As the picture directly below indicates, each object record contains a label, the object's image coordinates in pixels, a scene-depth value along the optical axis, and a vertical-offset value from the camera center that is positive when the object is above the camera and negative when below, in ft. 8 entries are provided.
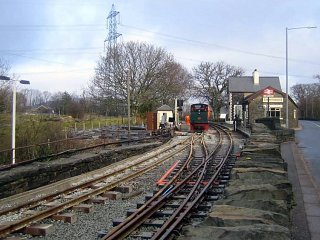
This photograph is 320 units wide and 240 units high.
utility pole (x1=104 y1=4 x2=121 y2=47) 222.93 +45.62
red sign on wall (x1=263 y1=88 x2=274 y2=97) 132.57 +8.70
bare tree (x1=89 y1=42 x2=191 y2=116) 196.75 +19.29
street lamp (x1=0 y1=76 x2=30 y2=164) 59.00 +0.49
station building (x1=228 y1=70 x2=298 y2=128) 192.44 +9.38
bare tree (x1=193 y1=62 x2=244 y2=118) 303.27 +23.78
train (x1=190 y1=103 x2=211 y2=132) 138.41 -0.22
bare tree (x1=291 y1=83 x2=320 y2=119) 343.46 +18.85
